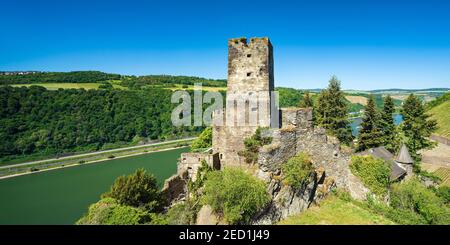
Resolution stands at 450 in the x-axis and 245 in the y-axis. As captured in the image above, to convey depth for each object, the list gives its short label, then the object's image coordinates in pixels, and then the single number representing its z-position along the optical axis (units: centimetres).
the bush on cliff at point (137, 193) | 1461
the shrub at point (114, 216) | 1087
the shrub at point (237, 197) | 1037
